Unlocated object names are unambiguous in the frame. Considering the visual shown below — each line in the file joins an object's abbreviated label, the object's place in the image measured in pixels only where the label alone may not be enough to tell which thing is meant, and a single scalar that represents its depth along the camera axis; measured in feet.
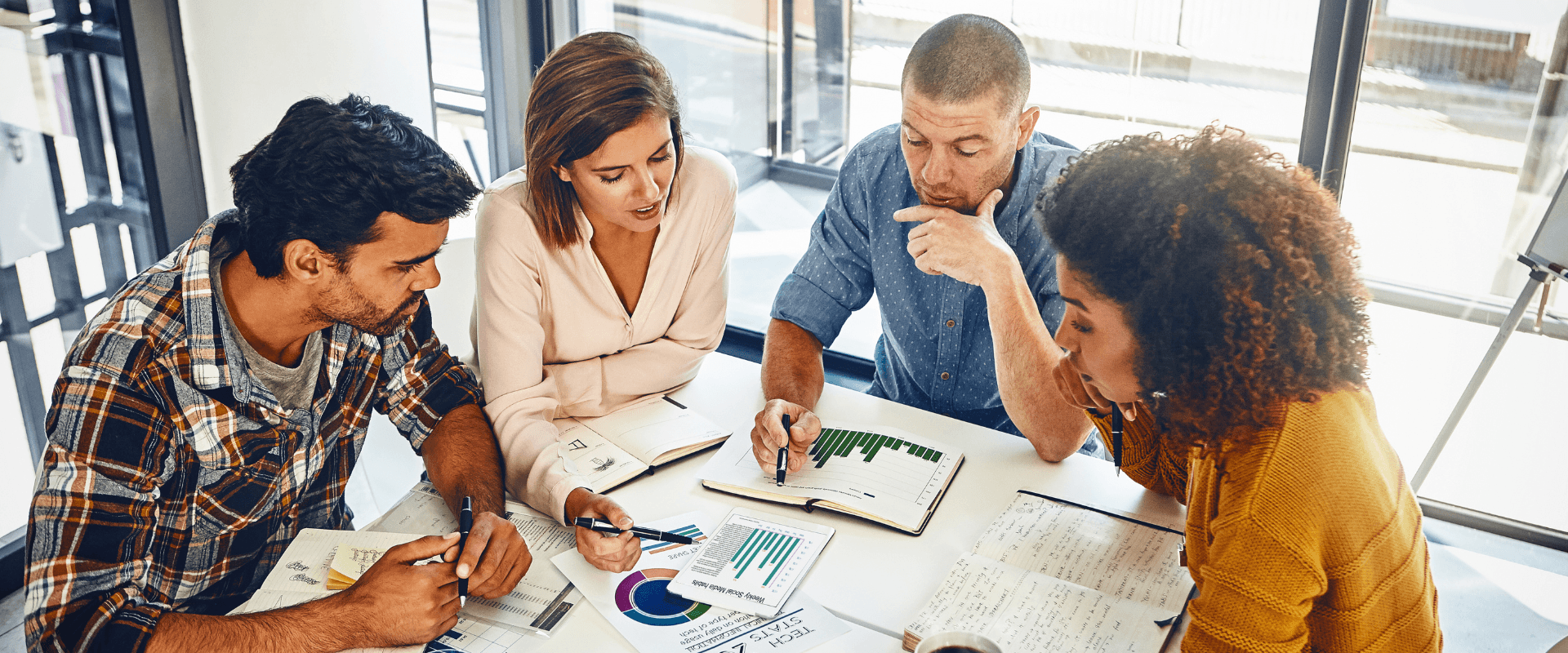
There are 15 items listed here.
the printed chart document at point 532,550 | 4.50
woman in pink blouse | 5.88
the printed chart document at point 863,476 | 5.13
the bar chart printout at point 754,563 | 4.53
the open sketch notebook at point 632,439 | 5.55
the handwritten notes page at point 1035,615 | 4.18
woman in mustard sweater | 3.58
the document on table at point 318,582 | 4.33
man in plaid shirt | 4.11
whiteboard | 7.45
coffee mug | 3.70
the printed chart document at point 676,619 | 4.28
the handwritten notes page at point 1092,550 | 4.54
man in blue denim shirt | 5.78
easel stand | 7.68
